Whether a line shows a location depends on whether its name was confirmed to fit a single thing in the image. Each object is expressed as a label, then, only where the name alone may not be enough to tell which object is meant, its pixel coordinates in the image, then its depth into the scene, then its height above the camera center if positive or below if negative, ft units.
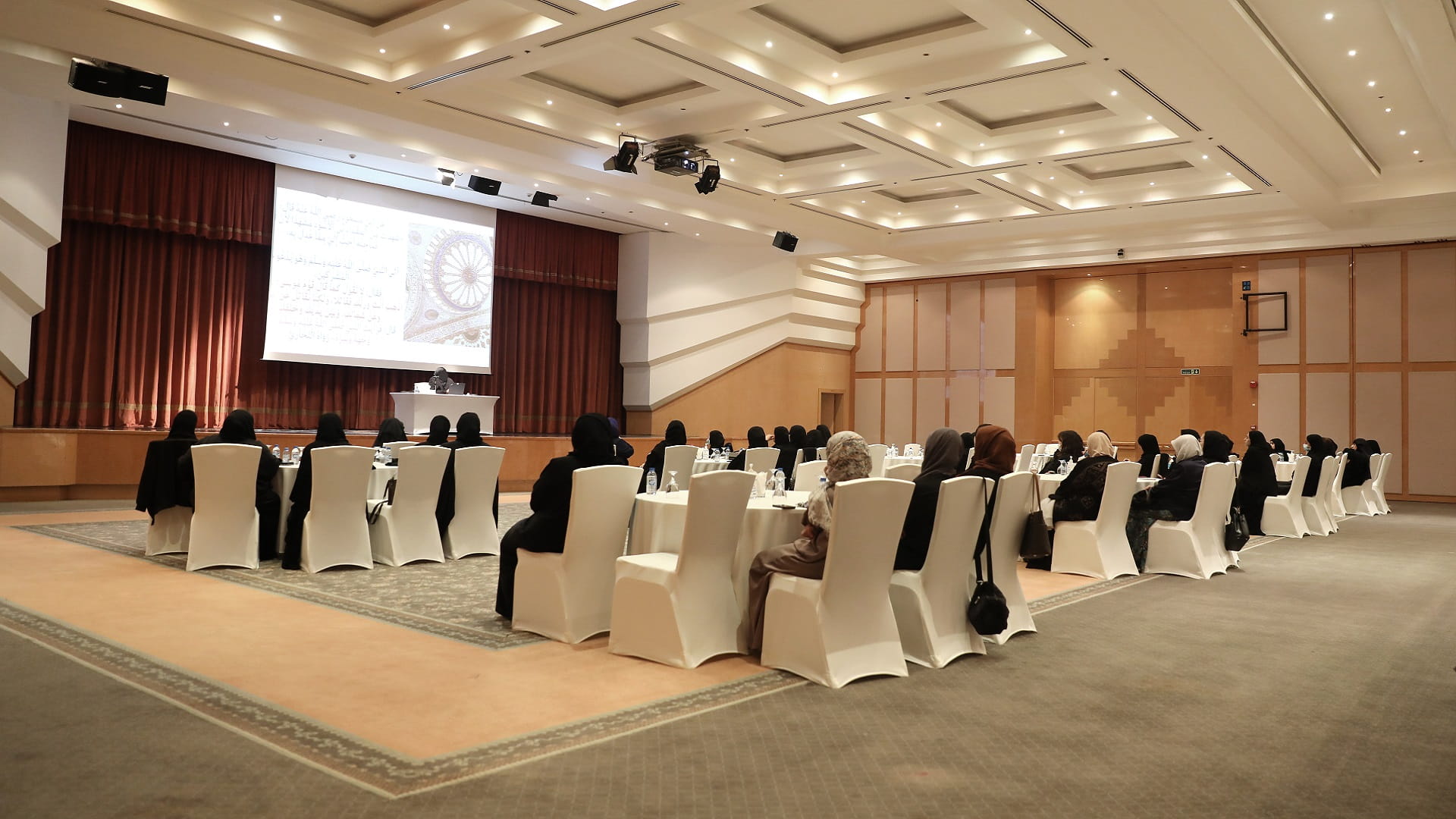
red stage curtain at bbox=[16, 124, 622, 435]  36.68 +4.37
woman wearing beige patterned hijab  14.53 -1.51
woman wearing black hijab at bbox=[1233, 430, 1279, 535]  32.35 -0.81
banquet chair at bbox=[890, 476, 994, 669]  15.24 -2.31
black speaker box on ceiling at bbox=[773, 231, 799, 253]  50.60 +10.33
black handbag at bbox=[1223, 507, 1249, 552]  24.40 -2.06
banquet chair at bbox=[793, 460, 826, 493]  23.61 -0.84
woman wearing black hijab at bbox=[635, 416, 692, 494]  29.63 -0.28
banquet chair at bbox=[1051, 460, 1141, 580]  24.06 -2.28
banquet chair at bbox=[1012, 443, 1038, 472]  40.28 -0.55
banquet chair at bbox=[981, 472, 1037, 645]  17.11 -1.61
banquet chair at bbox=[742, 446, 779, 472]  30.86 -0.62
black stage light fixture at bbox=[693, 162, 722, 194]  37.93 +10.08
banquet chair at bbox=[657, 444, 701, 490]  29.58 -0.75
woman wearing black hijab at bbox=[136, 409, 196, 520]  23.17 -1.24
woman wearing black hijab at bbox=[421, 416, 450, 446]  26.63 +0.04
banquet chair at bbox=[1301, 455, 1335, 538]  35.04 -2.15
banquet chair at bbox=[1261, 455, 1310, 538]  33.94 -2.09
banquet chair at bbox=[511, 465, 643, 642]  16.20 -2.23
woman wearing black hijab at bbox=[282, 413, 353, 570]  22.48 -1.89
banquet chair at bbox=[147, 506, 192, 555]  23.70 -2.56
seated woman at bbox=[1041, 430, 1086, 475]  27.84 +0.00
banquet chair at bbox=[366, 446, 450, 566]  23.40 -2.04
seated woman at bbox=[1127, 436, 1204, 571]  25.50 -1.36
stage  33.32 -1.41
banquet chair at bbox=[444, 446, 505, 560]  24.93 -1.85
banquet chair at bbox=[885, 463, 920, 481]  23.19 -0.69
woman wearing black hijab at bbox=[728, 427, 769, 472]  34.80 +0.03
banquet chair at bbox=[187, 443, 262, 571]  21.39 -1.86
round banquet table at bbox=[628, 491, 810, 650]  16.26 -1.50
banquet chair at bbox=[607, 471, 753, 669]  14.78 -2.37
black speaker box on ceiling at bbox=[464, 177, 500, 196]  40.55 +10.28
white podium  42.96 +1.13
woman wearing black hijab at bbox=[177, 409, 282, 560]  22.53 -1.18
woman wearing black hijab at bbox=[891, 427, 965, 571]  15.62 -1.25
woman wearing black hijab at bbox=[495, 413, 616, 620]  16.71 -1.16
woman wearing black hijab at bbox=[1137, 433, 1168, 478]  29.43 -0.07
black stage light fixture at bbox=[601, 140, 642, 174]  36.42 +10.39
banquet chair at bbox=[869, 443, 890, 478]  36.29 -0.59
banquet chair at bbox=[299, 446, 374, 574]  21.90 -1.87
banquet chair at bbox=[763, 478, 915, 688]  13.78 -2.36
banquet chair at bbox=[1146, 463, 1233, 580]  24.43 -2.25
